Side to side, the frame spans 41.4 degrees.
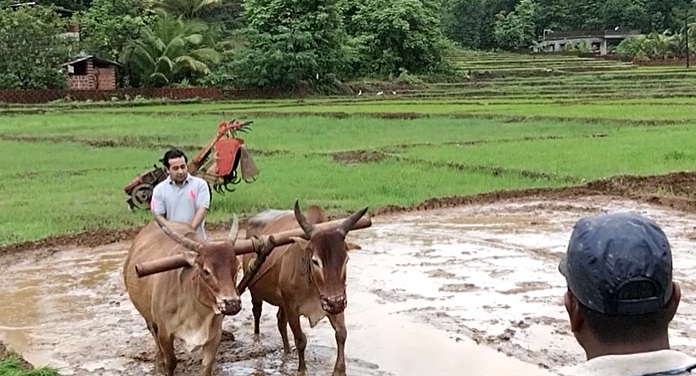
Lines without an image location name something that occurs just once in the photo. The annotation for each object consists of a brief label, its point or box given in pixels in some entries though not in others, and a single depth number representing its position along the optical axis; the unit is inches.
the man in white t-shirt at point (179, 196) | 289.4
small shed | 1705.2
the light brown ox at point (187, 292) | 216.2
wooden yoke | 221.1
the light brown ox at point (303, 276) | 232.4
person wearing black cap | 78.8
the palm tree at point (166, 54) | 1711.4
